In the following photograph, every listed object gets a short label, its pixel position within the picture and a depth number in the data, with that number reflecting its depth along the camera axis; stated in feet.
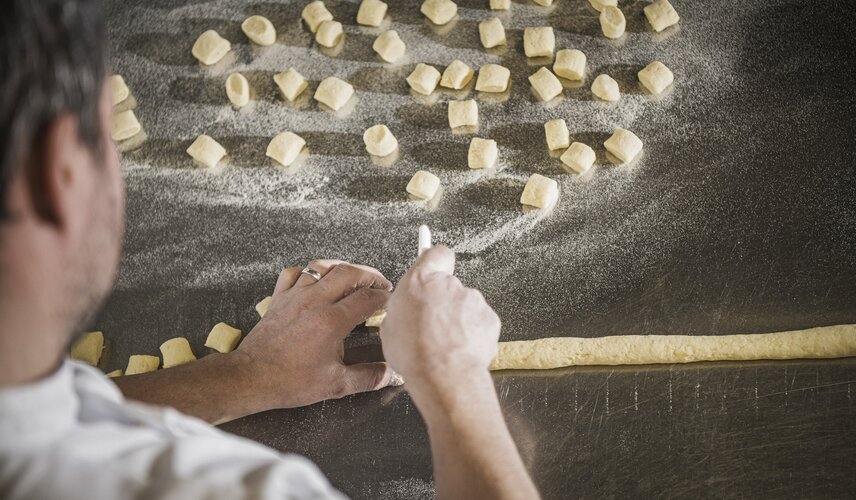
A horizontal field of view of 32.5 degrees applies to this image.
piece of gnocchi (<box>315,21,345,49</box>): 4.34
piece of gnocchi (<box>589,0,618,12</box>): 4.27
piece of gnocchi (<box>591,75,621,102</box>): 4.16
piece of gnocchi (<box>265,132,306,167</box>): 4.16
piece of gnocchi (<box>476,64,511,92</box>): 4.21
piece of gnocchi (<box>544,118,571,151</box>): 4.11
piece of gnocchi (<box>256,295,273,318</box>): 4.00
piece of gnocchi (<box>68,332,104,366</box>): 4.02
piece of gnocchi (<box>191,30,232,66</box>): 4.35
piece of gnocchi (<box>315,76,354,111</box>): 4.24
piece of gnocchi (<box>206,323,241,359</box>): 3.98
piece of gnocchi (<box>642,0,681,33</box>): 4.25
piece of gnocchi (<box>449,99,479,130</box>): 4.17
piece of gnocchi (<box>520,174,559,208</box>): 4.04
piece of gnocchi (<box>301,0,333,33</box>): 4.37
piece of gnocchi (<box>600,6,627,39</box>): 4.24
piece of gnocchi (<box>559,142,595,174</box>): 4.08
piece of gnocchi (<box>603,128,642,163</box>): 4.08
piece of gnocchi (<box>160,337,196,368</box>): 3.98
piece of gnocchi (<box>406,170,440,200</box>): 4.08
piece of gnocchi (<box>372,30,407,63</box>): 4.30
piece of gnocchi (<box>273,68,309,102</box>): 4.26
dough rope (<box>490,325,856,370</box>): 3.83
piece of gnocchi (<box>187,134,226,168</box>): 4.19
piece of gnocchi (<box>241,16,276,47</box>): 4.35
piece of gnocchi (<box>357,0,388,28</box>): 4.36
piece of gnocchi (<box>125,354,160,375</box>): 3.98
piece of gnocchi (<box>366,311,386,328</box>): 3.96
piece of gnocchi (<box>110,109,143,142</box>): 4.26
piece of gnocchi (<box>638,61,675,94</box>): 4.16
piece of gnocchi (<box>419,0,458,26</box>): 4.34
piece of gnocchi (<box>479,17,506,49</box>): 4.28
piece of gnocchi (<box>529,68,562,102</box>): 4.20
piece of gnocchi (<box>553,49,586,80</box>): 4.20
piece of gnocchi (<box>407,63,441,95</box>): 4.24
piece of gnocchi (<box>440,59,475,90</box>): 4.24
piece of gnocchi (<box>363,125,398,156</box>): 4.15
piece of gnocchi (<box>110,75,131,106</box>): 4.32
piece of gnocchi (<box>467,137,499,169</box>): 4.11
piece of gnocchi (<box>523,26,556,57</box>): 4.25
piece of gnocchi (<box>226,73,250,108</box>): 4.26
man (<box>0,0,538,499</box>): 2.54
